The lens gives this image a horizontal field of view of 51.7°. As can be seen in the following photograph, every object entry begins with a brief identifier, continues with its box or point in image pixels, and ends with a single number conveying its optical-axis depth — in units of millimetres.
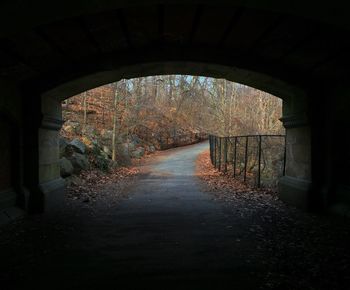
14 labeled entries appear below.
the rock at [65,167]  11128
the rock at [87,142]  15573
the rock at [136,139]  26694
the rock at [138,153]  24047
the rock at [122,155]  19547
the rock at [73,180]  10880
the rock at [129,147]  21797
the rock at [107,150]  18612
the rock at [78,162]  12367
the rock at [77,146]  13632
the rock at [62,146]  12661
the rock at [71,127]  18720
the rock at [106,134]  20638
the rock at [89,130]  19662
